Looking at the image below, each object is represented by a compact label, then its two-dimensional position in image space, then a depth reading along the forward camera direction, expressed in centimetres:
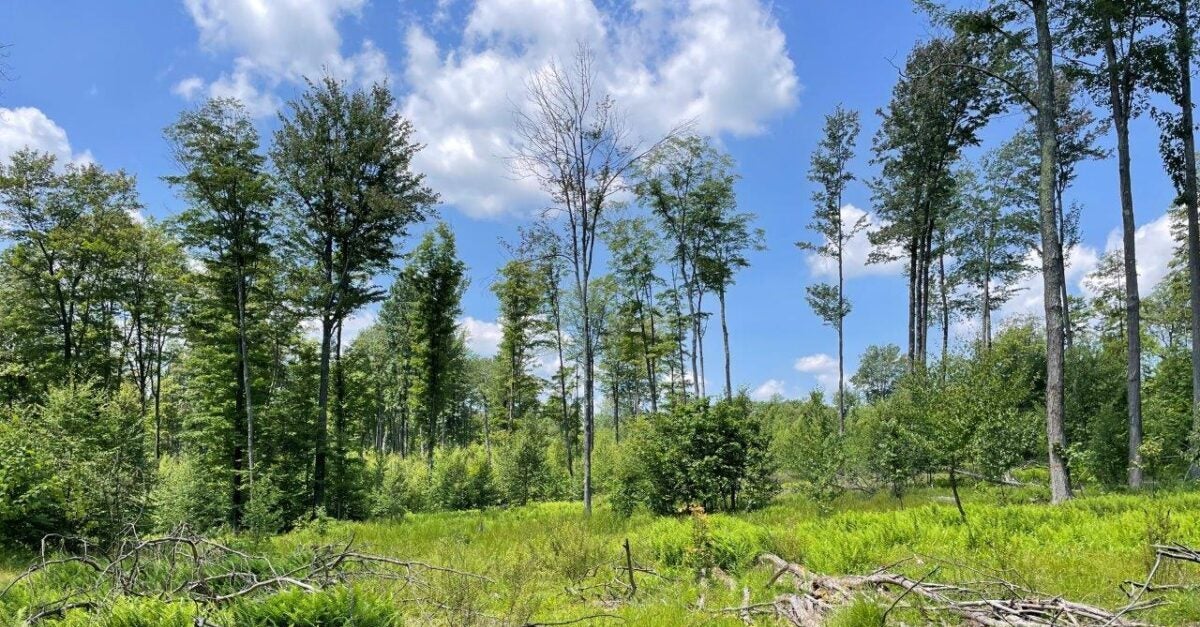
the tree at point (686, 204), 2177
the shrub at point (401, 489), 1769
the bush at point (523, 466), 2061
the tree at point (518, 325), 2717
